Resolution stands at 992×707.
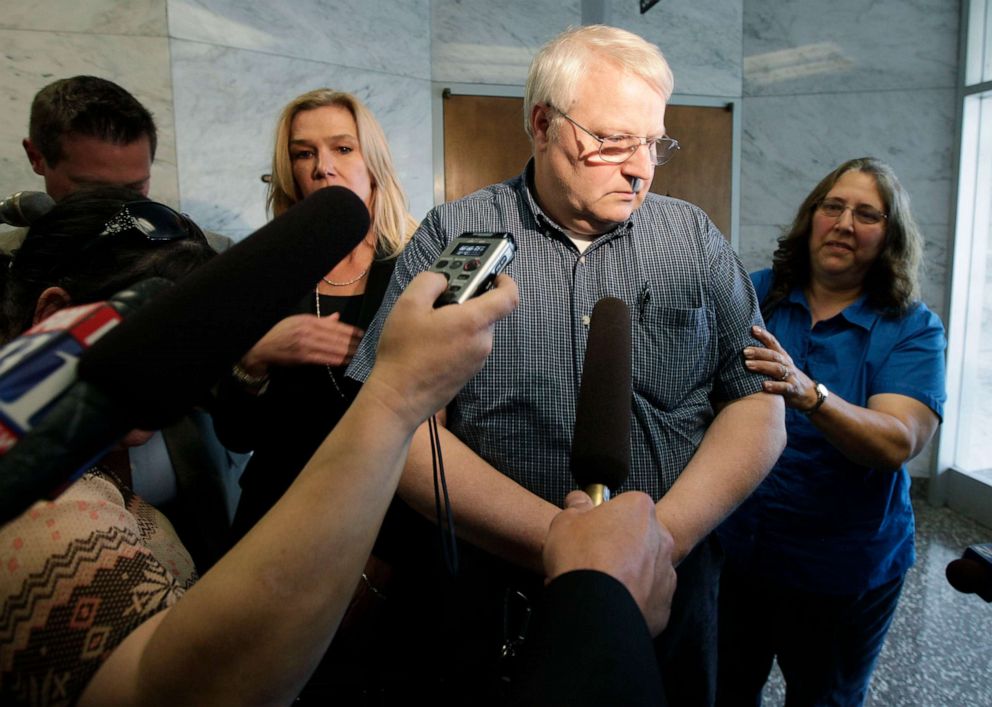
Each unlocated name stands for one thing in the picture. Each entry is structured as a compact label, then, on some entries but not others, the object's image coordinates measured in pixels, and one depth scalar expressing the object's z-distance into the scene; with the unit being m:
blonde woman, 1.33
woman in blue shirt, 1.54
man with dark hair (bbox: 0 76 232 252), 1.63
